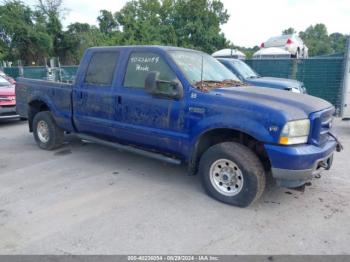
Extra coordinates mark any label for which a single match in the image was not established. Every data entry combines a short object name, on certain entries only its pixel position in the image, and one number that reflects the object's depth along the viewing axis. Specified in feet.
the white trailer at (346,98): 25.17
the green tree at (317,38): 209.15
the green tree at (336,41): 229.39
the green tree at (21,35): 94.21
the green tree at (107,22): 177.58
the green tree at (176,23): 105.91
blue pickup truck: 11.04
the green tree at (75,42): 116.98
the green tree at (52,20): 110.93
